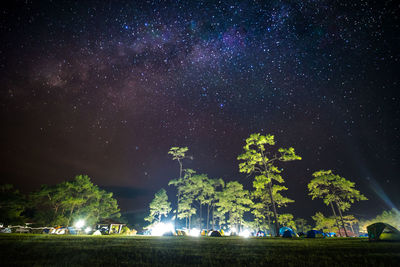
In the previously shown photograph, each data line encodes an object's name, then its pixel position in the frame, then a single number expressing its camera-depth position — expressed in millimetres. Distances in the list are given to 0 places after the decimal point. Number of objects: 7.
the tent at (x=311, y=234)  14754
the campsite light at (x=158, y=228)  34688
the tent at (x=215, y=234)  17719
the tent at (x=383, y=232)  9562
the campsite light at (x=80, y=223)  39131
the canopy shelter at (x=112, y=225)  36794
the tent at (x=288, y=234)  14153
